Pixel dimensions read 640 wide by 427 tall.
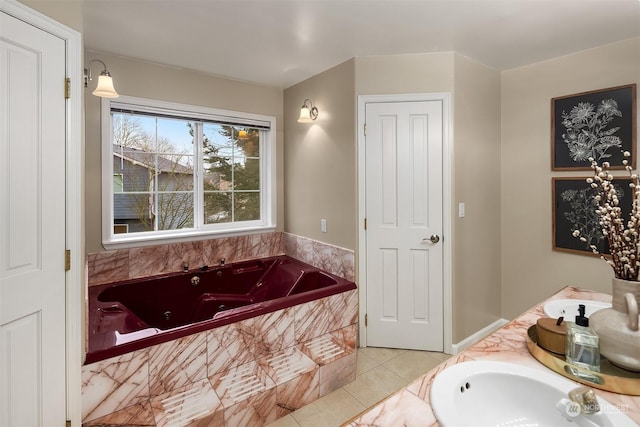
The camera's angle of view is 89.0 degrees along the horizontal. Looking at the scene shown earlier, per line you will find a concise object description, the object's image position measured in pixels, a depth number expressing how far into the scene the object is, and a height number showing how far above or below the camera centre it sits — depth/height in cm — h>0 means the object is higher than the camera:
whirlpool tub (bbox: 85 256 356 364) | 180 -65
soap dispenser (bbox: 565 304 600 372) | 98 -41
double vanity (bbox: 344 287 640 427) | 81 -50
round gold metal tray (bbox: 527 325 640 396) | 90 -47
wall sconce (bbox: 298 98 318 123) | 296 +95
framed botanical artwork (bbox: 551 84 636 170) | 238 +66
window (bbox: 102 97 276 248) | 279 +41
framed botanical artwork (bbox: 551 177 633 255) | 244 +1
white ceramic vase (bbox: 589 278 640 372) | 95 -35
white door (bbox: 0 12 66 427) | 128 -5
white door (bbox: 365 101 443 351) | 268 -10
